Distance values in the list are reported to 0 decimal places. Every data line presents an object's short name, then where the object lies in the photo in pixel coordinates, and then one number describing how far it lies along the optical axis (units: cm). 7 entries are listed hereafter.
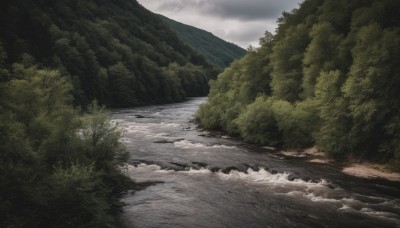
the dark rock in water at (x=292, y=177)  2809
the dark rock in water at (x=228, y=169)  3019
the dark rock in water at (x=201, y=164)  3155
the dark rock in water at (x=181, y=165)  3119
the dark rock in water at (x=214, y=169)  3040
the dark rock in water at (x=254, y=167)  3078
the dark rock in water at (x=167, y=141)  4311
